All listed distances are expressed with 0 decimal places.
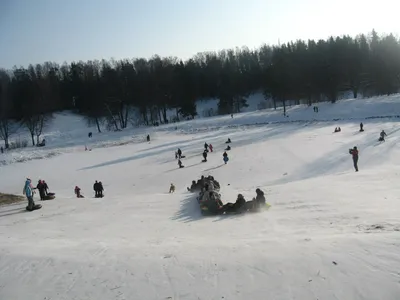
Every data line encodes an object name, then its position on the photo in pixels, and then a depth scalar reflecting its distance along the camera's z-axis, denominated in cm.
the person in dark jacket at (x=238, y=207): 1411
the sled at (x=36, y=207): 1695
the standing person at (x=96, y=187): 2323
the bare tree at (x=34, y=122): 6504
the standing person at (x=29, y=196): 1682
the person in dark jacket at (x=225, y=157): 3218
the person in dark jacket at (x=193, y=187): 2137
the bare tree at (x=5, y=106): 6669
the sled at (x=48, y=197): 1964
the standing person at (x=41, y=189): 1968
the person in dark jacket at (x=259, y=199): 1426
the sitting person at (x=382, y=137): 3416
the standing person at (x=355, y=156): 2392
